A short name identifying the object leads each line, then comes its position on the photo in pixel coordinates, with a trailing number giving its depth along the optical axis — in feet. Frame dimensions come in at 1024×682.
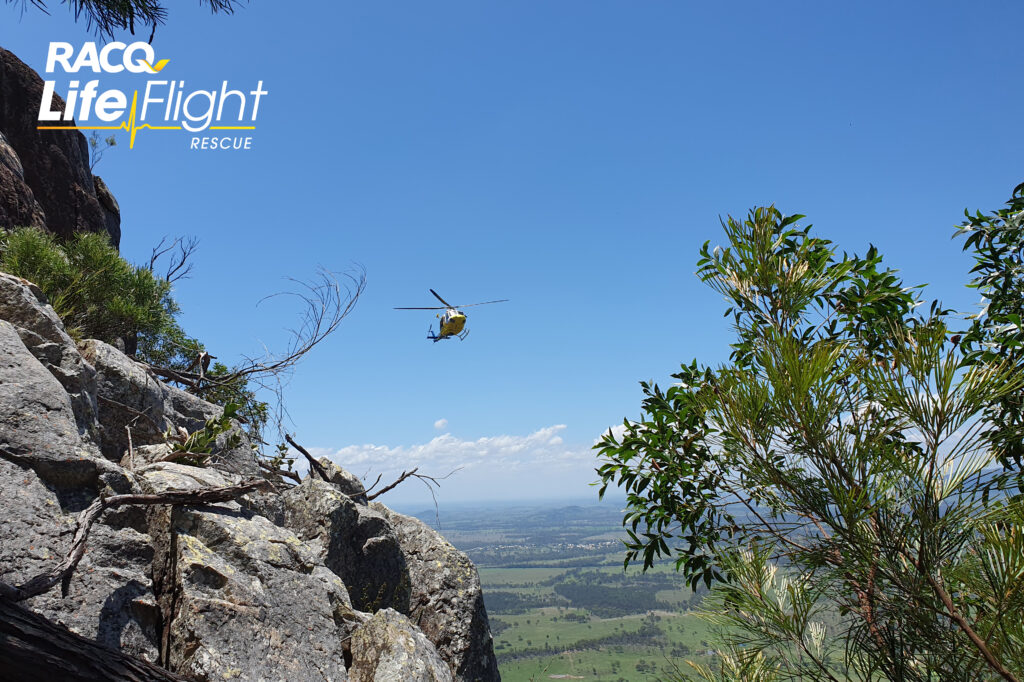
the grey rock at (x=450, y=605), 31.78
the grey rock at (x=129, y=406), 29.53
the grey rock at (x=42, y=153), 51.06
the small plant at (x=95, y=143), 65.47
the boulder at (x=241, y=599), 17.52
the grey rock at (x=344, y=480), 40.70
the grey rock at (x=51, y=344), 24.47
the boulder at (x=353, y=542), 29.89
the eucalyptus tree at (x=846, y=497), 11.70
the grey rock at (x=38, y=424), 18.80
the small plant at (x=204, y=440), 27.35
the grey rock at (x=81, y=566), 16.08
